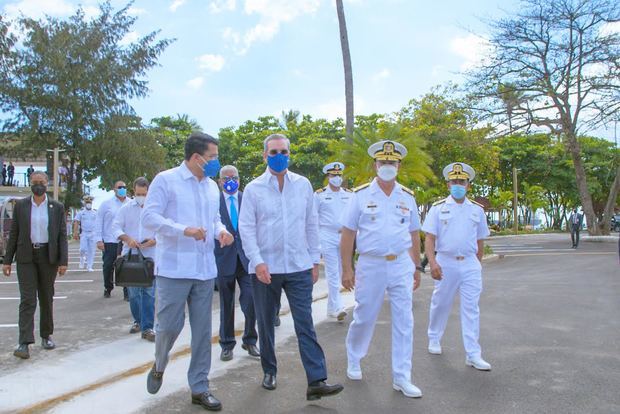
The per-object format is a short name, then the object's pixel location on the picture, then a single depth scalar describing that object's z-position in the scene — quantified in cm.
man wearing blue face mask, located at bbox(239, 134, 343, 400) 474
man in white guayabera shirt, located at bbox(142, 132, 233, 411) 444
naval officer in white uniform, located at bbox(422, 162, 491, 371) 586
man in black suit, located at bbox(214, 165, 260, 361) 604
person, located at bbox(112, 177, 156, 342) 690
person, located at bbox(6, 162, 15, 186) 4238
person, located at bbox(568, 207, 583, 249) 2317
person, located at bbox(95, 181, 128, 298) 996
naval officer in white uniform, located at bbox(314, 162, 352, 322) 802
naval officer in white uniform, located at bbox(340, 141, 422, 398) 500
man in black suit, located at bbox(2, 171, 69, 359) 638
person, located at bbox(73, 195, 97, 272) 1567
